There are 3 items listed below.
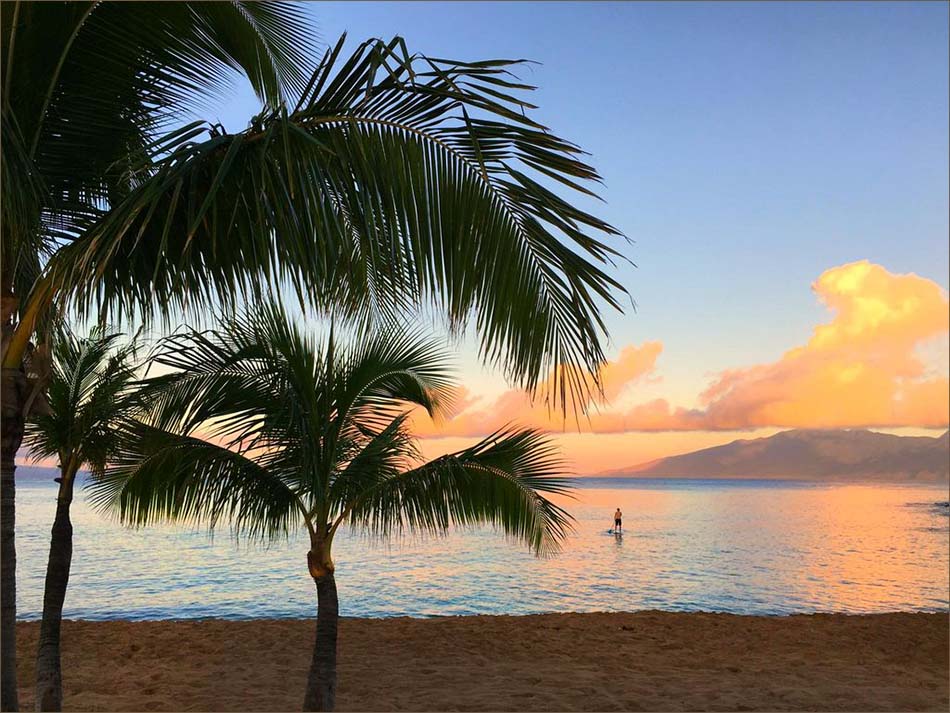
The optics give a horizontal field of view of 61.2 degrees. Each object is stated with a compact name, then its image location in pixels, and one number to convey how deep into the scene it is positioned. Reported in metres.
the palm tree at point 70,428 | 7.13
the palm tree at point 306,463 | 6.58
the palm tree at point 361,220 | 3.14
